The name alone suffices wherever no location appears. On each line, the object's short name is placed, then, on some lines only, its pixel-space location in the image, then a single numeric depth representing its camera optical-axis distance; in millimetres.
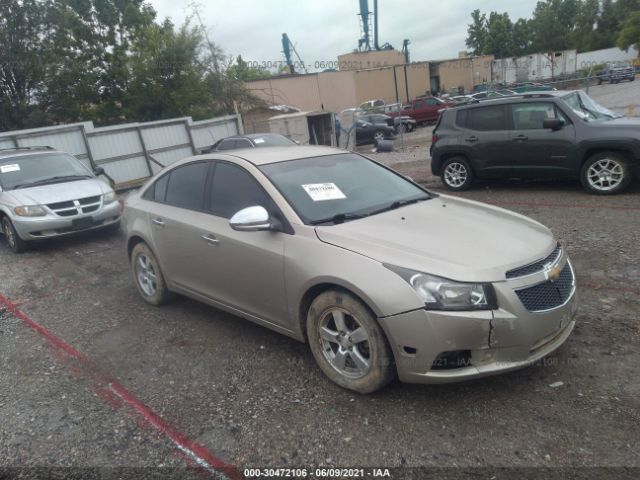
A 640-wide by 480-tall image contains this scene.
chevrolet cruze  2906
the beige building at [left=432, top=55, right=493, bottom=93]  52094
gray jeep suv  7734
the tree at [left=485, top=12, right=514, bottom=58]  74688
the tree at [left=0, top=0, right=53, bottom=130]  19609
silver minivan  7625
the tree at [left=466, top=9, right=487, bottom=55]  79250
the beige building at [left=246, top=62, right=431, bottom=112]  41125
